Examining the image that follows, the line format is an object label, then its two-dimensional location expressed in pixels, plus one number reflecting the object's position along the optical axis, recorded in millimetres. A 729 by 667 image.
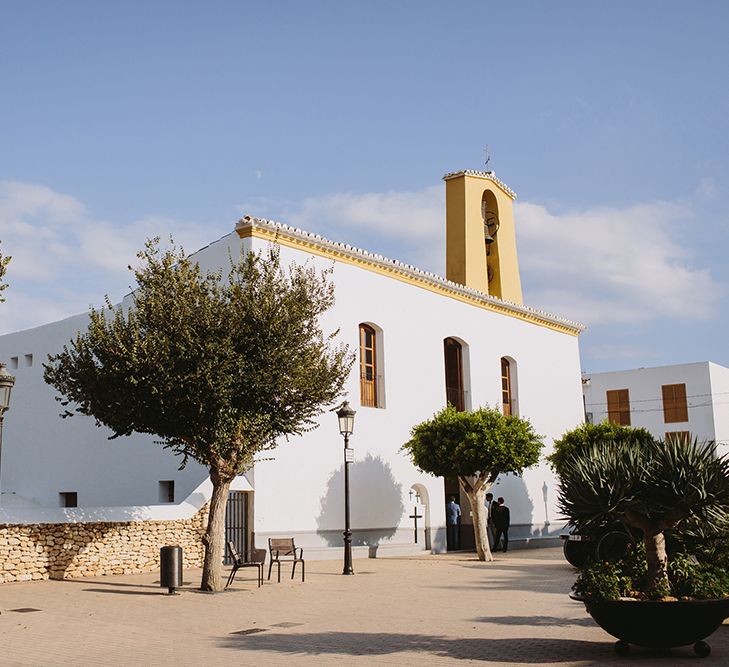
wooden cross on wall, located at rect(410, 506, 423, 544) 21953
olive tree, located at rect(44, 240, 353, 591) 12977
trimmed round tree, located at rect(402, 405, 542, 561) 18797
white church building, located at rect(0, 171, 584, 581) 18312
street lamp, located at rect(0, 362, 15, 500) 11602
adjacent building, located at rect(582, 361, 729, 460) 46781
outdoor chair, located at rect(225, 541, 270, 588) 13395
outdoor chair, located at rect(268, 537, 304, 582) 14512
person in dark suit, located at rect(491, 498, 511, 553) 23203
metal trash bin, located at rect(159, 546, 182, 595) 13039
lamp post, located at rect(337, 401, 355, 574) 16547
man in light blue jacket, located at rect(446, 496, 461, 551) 23172
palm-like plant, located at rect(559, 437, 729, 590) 7441
